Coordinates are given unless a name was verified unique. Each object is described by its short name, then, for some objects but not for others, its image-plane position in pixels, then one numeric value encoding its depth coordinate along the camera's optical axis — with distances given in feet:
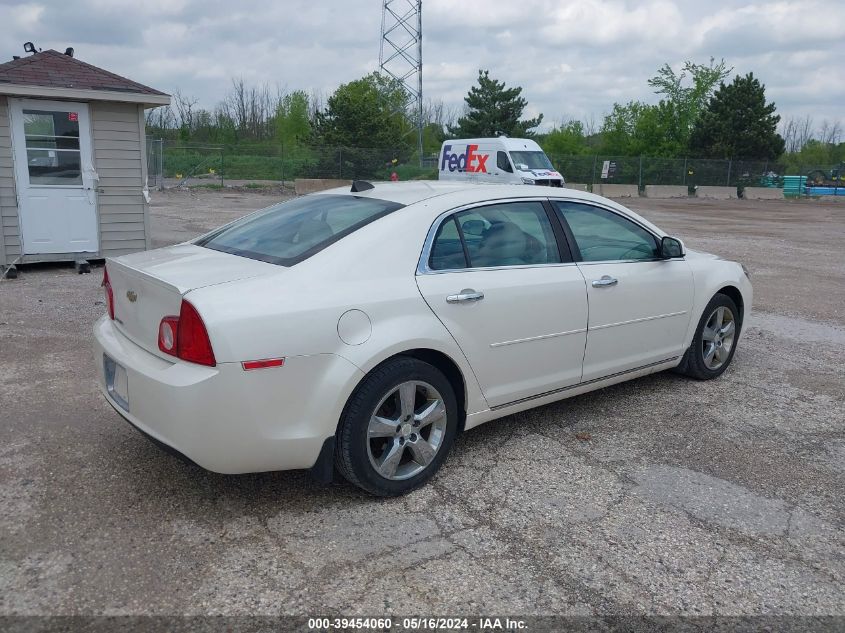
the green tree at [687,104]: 185.47
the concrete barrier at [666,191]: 139.44
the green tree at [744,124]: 153.69
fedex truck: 88.84
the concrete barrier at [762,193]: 144.87
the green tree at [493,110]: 161.79
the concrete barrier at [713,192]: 143.13
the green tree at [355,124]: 124.06
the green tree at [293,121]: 202.08
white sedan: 10.48
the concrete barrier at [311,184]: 116.98
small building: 31.73
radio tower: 155.18
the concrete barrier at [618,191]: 134.78
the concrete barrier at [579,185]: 136.87
